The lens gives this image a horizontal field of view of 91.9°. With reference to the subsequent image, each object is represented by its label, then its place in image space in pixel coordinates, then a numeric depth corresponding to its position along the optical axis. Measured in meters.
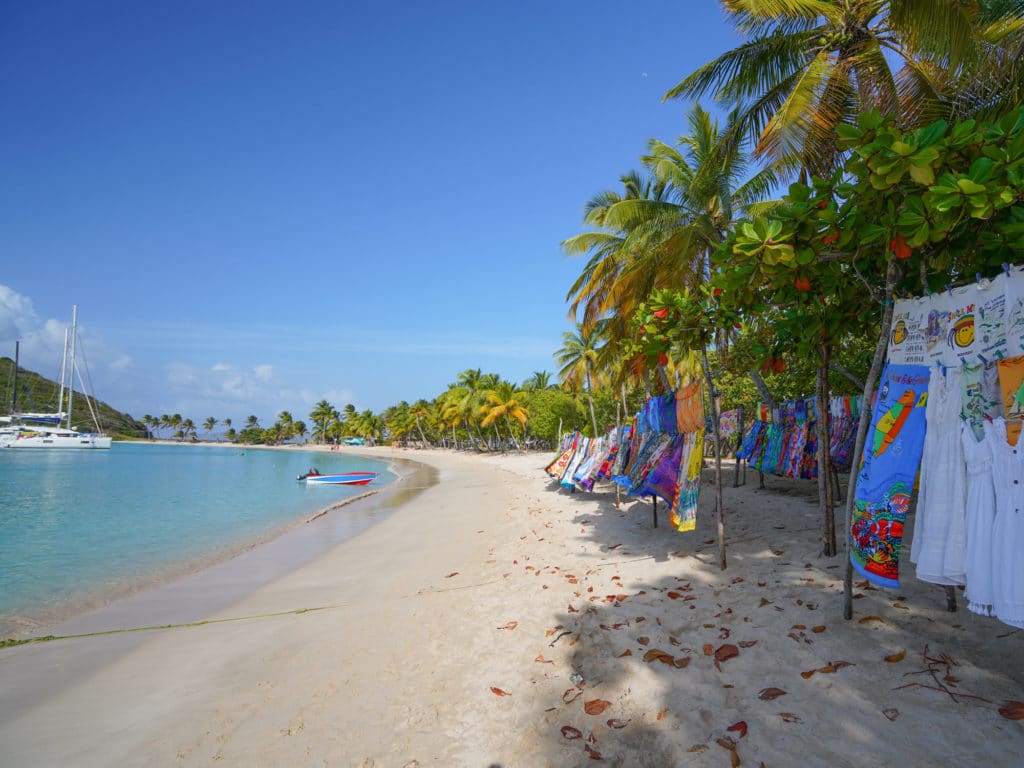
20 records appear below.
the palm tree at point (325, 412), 104.31
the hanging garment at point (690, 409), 6.29
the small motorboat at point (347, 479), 27.70
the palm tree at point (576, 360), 32.00
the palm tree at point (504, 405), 45.84
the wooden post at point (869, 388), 3.49
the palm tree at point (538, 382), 58.81
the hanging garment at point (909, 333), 3.14
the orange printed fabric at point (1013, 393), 2.46
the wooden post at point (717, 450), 5.66
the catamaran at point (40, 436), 66.56
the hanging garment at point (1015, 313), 2.55
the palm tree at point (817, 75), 7.10
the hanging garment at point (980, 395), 2.62
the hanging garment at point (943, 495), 2.66
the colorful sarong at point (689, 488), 5.87
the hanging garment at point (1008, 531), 2.31
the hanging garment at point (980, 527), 2.47
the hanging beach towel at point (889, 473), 3.02
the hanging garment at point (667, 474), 6.62
